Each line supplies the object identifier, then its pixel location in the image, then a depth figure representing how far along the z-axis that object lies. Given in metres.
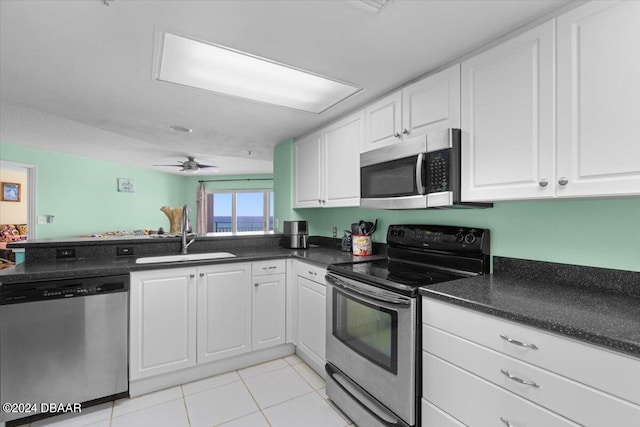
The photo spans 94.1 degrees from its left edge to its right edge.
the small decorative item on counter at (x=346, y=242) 2.82
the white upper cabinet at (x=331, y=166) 2.42
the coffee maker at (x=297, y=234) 3.05
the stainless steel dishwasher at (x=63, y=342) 1.73
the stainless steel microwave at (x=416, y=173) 1.61
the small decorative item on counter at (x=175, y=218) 3.15
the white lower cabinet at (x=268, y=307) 2.51
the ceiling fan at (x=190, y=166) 5.20
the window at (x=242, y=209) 8.63
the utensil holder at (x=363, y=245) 2.53
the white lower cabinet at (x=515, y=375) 0.89
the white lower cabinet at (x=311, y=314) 2.26
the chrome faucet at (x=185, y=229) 2.73
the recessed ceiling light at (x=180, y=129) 3.04
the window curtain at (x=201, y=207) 8.41
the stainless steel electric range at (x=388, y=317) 1.47
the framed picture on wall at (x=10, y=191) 6.00
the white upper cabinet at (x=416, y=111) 1.66
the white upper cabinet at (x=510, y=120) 1.28
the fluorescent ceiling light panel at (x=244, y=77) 1.71
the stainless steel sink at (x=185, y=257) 2.40
